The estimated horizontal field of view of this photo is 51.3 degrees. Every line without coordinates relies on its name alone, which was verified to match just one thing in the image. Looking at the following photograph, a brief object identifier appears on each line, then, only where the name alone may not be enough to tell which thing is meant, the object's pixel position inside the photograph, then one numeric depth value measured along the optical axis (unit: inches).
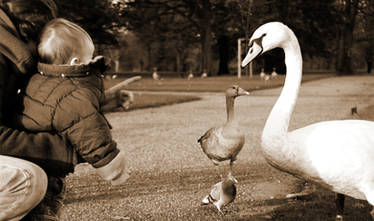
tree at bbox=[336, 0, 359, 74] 1267.2
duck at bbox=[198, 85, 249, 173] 154.9
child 63.3
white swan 96.1
